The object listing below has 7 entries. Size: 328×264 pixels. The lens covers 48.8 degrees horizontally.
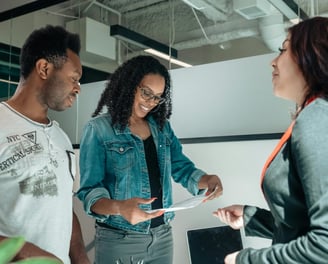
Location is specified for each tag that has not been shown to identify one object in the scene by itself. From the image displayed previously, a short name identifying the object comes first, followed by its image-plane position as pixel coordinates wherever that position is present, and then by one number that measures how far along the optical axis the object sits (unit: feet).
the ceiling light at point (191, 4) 9.40
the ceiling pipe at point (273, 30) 7.63
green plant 1.16
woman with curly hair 4.93
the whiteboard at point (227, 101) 7.57
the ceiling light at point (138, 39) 9.56
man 3.69
